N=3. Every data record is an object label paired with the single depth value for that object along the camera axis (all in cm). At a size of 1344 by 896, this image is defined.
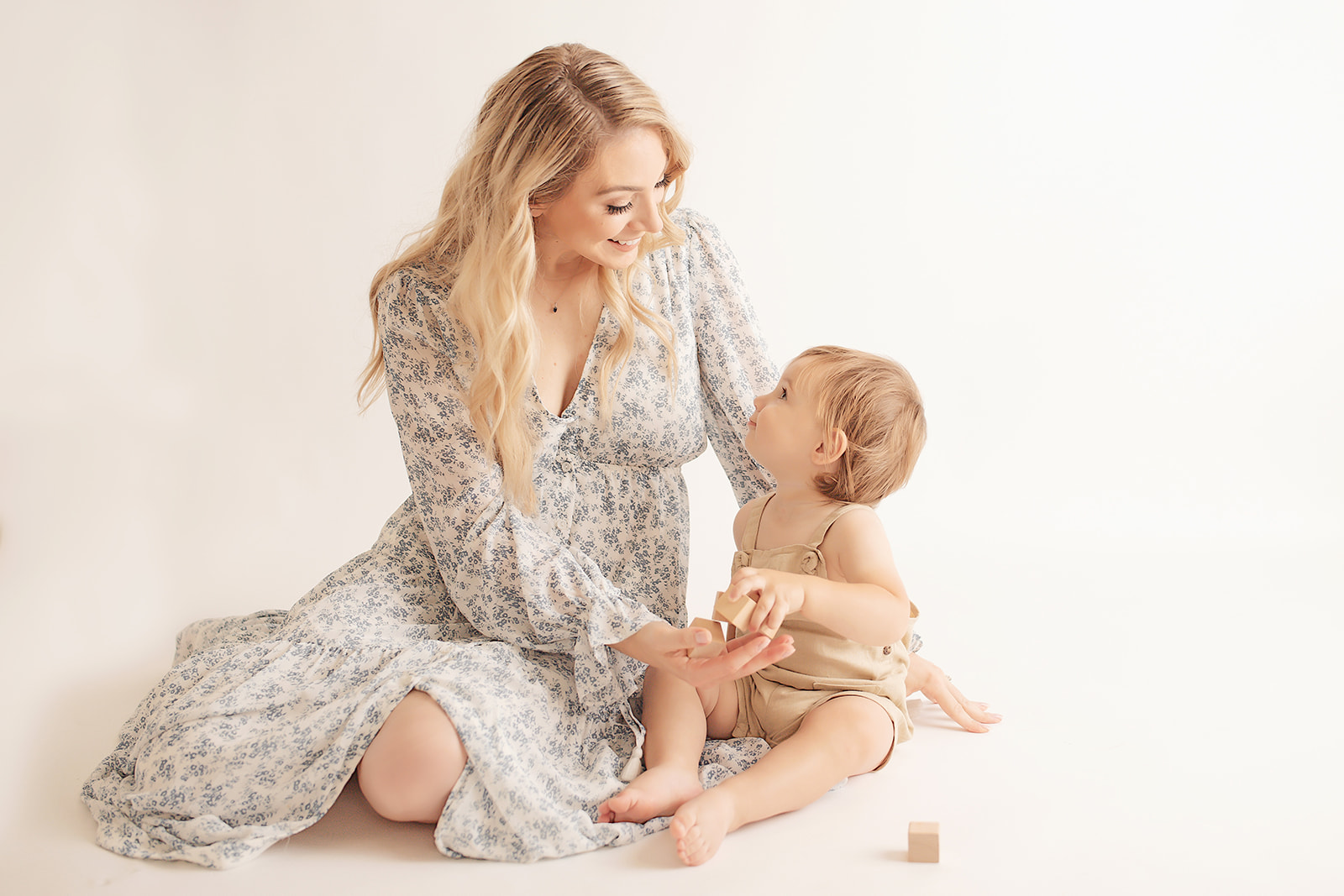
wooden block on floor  157
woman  165
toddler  171
